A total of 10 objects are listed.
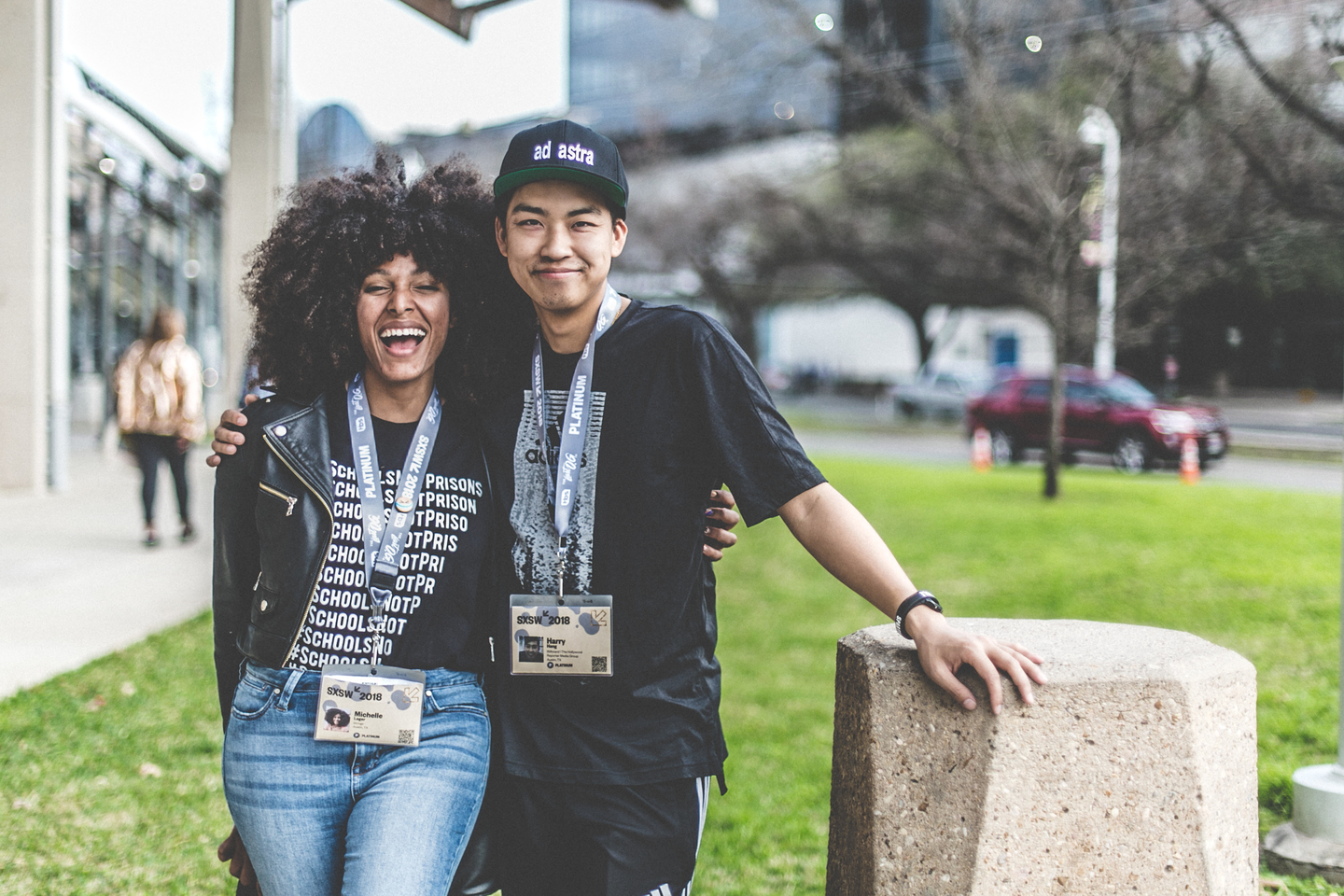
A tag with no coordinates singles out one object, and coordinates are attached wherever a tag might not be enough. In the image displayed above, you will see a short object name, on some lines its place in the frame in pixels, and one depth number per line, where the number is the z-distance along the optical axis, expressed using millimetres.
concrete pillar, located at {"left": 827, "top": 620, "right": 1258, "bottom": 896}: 2072
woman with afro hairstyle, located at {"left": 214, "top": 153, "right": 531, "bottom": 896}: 2076
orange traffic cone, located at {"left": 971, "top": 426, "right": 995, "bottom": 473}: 18734
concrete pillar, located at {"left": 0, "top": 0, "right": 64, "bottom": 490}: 10875
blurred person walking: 9594
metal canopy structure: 4812
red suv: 16797
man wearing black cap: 2129
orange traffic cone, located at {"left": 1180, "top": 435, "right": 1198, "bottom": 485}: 15686
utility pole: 12516
